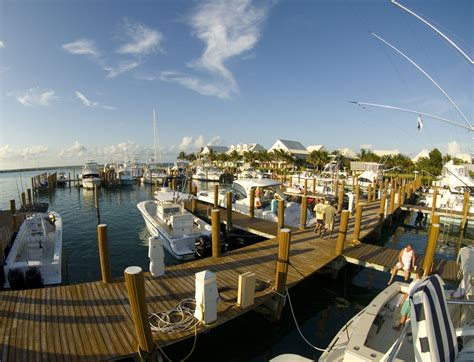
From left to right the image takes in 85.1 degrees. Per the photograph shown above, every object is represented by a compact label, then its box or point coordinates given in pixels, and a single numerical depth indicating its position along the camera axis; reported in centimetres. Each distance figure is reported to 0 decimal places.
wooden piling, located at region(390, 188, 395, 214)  1996
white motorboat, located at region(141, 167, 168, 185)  4860
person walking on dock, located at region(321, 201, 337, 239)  1301
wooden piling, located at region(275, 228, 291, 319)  747
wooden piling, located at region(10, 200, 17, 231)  1677
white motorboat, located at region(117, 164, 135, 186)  4612
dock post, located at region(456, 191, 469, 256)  2042
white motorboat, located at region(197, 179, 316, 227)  1634
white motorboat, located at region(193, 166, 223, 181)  5553
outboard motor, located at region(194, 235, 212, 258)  1212
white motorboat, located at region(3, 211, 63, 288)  909
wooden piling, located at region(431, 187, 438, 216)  2116
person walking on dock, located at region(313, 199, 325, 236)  1299
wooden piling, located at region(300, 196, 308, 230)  1380
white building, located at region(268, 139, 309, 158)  8614
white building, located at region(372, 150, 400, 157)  9629
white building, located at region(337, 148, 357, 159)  9069
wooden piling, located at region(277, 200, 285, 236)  1313
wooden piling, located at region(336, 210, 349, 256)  1051
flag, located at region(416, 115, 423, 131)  908
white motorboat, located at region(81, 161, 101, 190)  3976
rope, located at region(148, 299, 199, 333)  574
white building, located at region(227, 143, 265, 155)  10212
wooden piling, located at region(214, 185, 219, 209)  1960
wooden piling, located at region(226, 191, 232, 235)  1557
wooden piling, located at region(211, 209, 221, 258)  984
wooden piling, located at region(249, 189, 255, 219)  1689
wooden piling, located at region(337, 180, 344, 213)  1984
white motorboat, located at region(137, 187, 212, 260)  1240
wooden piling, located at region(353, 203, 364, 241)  1194
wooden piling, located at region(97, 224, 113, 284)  736
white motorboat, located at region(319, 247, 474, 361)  359
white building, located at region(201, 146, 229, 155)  10568
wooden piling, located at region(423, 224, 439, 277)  866
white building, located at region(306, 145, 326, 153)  10052
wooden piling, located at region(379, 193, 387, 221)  1701
